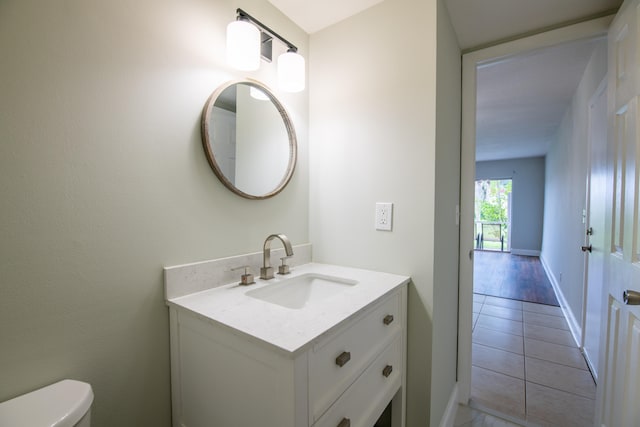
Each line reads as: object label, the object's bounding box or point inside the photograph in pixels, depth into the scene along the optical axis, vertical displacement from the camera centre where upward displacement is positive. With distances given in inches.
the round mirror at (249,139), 45.4 +11.3
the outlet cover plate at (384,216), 52.7 -2.7
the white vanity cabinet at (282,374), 28.3 -20.1
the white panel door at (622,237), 39.9 -5.5
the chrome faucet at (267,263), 49.5 -10.9
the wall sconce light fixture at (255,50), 43.4 +25.3
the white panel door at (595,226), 69.1 -6.4
